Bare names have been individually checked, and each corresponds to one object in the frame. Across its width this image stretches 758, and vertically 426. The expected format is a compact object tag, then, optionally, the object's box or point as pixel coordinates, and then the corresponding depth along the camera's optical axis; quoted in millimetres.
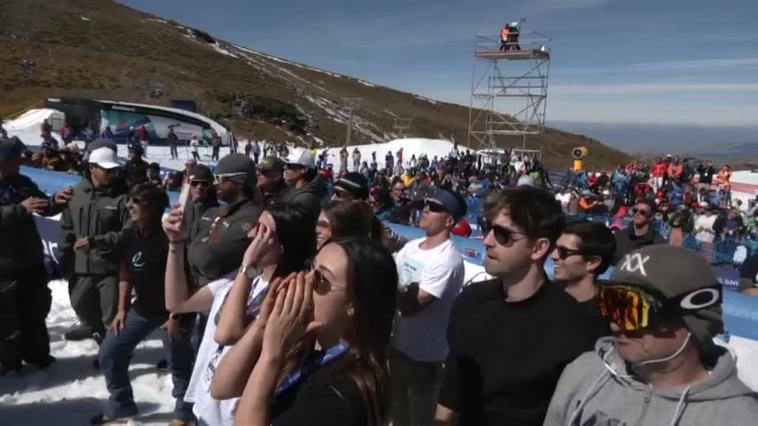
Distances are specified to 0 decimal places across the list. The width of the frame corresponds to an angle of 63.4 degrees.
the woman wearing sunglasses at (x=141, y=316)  4297
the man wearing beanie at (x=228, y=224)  3451
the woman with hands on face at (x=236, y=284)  2490
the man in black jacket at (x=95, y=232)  4918
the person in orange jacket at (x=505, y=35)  36781
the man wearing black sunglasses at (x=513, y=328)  2404
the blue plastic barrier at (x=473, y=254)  4945
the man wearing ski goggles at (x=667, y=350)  1742
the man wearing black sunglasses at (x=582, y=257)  3486
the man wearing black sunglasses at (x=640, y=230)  5883
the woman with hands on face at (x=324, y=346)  1726
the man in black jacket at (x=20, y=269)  4754
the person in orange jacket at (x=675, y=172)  27016
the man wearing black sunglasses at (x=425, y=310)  3646
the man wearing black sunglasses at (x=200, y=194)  5141
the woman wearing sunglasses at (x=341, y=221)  3520
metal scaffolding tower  36875
